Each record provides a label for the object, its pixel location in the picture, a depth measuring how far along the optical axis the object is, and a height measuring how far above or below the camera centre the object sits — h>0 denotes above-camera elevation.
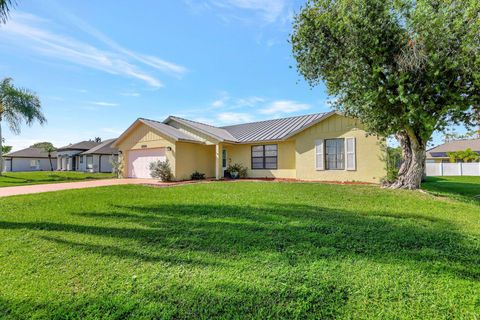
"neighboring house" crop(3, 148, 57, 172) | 39.94 +0.71
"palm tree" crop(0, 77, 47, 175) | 25.45 +6.22
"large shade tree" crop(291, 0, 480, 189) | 7.83 +3.70
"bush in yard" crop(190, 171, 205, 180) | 16.28 -0.81
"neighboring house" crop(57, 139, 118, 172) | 31.88 +1.01
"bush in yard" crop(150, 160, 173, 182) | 14.74 -0.43
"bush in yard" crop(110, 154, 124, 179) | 18.77 -0.19
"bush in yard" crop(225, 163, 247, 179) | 16.53 -0.49
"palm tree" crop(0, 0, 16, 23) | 5.61 +3.64
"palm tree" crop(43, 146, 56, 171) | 38.71 +2.41
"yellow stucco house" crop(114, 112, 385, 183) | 13.25 +1.01
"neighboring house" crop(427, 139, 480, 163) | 32.09 +2.04
